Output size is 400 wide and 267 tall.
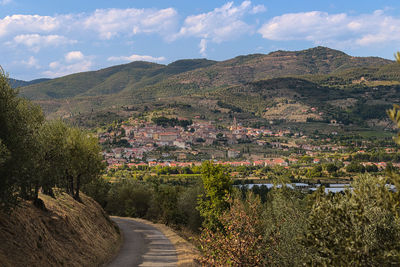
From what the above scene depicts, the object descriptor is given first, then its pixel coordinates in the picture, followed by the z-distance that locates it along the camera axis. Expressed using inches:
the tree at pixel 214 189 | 1497.3
